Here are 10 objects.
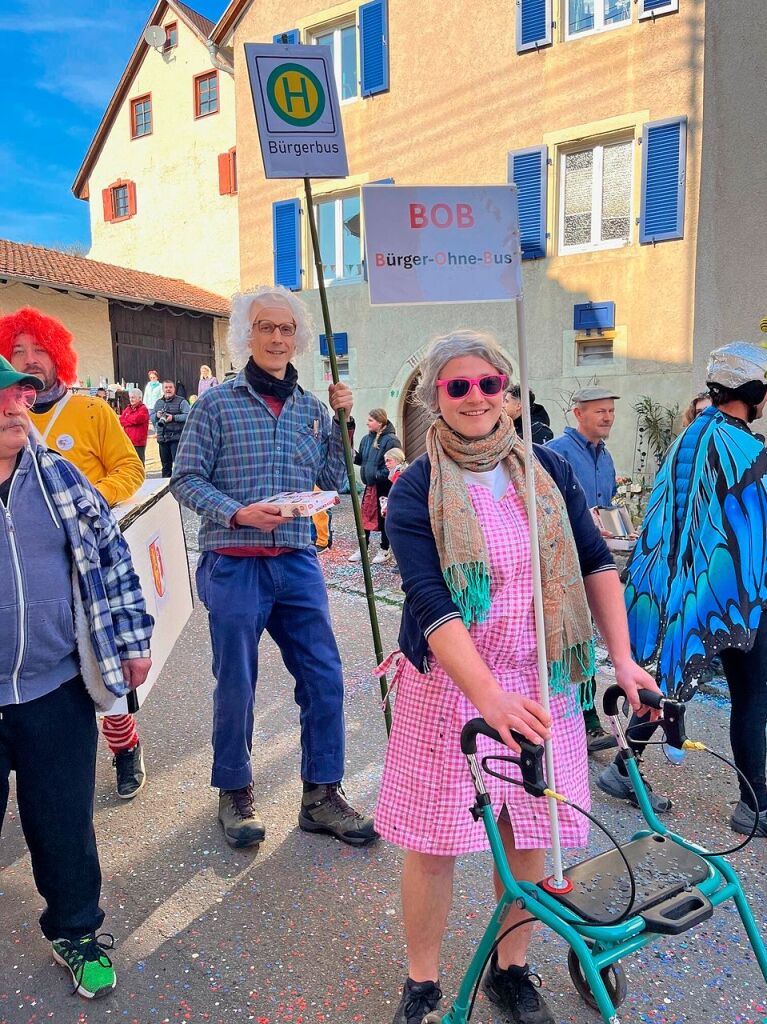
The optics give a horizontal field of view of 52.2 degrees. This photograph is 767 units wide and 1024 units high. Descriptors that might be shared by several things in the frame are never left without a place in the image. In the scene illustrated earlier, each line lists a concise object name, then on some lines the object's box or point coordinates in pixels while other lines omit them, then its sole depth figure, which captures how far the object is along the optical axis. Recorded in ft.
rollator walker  5.17
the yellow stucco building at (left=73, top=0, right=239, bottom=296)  74.54
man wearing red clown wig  9.66
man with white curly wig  9.70
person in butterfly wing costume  9.39
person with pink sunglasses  6.22
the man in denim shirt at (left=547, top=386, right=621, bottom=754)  12.81
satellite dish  76.89
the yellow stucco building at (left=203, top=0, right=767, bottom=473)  32.55
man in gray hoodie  6.88
